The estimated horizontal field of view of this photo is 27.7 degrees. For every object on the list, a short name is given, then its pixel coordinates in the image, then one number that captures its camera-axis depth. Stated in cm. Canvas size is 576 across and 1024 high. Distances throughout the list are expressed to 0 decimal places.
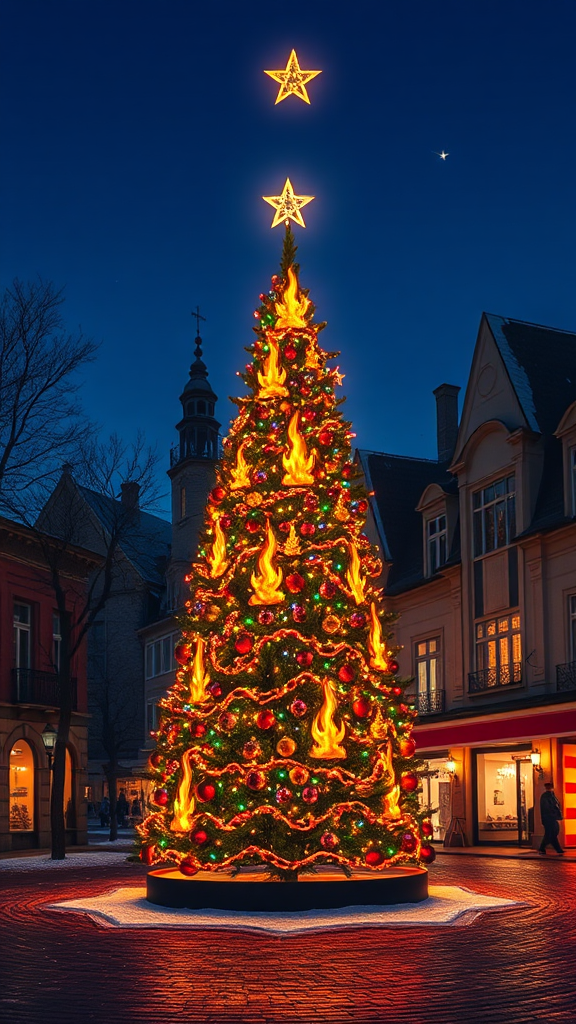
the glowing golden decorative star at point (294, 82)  1480
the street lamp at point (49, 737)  2700
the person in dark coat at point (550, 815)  2442
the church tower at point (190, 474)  5841
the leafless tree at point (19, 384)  2508
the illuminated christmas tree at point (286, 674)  1289
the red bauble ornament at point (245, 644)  1338
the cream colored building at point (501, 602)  2688
